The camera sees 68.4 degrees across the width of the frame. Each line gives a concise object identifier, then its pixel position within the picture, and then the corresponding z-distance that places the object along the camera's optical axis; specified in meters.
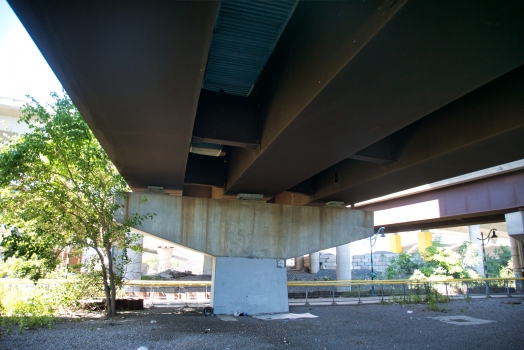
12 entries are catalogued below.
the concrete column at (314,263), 41.59
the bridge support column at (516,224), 16.98
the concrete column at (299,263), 45.73
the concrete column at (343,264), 29.39
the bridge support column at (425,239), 28.48
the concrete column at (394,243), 29.71
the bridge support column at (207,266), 39.97
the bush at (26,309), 9.77
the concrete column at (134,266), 24.33
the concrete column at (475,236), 37.09
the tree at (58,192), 10.69
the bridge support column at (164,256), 46.69
